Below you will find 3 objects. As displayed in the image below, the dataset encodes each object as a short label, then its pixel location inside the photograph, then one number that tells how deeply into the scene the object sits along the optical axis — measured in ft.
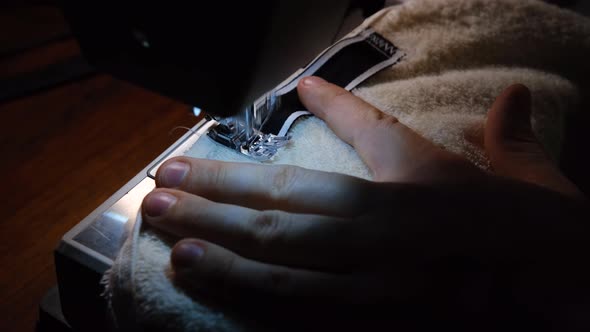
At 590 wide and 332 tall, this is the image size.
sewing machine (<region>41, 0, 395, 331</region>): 1.04
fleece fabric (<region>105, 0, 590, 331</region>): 1.23
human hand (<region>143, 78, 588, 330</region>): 1.18
